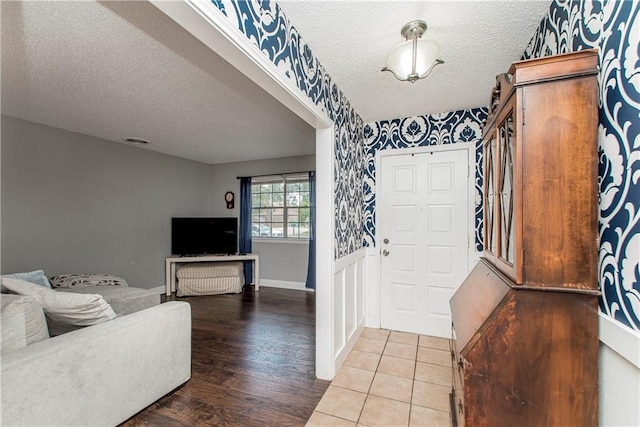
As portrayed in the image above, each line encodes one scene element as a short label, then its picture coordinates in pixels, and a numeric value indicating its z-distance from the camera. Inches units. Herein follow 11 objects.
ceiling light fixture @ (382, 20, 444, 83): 58.2
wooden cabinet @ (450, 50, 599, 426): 36.1
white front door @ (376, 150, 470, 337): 112.1
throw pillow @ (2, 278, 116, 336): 64.7
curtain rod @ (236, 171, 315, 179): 193.1
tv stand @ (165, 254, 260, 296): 181.6
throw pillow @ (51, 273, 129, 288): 117.6
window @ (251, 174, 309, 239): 197.8
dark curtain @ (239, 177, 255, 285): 204.4
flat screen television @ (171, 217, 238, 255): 188.7
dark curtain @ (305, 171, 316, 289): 182.9
